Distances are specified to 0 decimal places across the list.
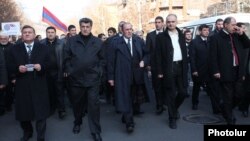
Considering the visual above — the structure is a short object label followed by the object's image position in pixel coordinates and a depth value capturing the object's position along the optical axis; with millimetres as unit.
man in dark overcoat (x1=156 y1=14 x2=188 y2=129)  4218
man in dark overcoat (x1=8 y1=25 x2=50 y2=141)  3744
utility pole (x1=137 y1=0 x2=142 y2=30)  22745
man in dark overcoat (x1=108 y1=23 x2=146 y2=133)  4153
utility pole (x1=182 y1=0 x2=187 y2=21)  29882
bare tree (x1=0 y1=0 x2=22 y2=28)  25484
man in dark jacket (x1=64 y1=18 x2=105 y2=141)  3880
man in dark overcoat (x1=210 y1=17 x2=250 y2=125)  4121
